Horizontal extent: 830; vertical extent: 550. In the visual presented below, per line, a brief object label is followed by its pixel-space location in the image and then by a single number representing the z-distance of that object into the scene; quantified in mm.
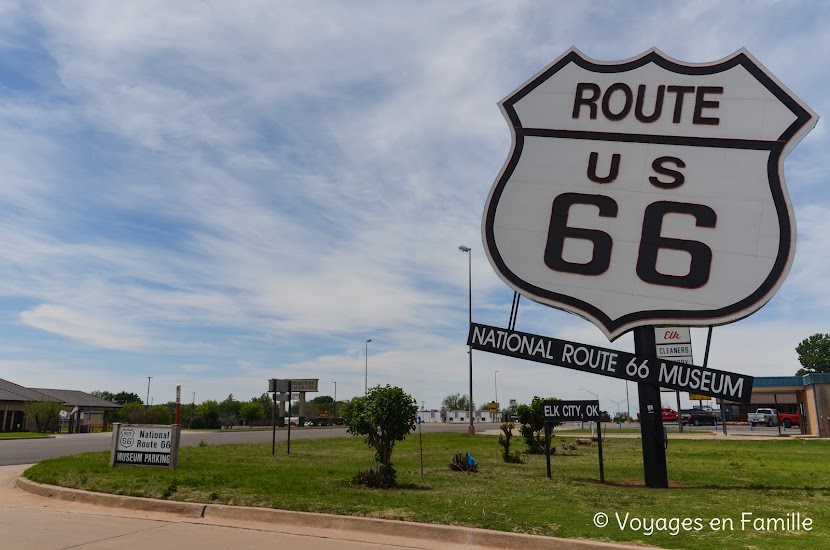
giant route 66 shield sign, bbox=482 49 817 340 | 13914
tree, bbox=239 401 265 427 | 95812
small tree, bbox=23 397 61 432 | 55031
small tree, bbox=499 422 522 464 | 19875
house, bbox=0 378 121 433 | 57594
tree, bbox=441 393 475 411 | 165262
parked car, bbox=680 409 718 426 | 67562
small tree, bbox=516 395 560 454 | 21719
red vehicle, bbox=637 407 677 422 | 69188
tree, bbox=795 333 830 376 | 146000
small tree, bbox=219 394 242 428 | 93625
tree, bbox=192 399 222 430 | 81438
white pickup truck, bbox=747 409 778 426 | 61375
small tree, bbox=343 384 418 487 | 12875
